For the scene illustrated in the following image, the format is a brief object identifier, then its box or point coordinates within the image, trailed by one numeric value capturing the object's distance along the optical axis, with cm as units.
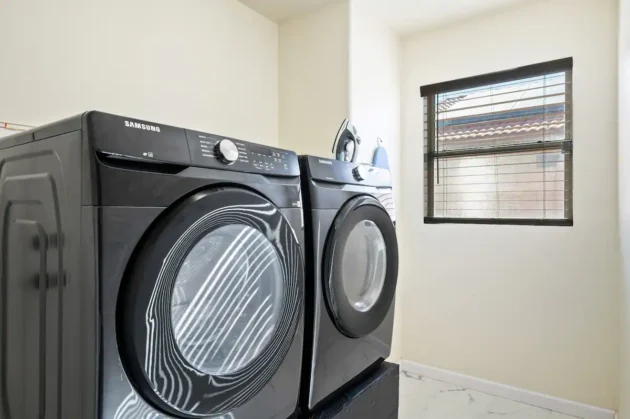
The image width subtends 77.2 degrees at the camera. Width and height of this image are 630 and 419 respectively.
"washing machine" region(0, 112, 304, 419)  72
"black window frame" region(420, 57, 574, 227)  238
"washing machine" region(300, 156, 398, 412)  124
